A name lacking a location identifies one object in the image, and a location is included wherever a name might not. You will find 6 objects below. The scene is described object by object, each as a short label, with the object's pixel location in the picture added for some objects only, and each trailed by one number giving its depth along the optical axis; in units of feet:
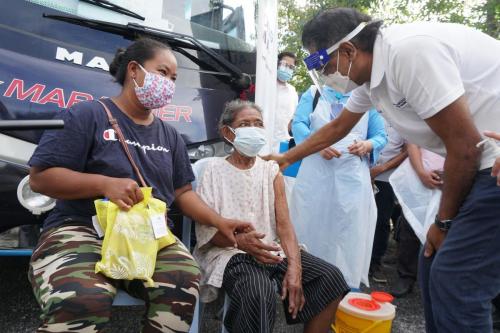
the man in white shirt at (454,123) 4.31
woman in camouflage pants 4.80
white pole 9.29
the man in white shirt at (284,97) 14.38
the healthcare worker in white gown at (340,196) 9.16
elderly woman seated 6.00
